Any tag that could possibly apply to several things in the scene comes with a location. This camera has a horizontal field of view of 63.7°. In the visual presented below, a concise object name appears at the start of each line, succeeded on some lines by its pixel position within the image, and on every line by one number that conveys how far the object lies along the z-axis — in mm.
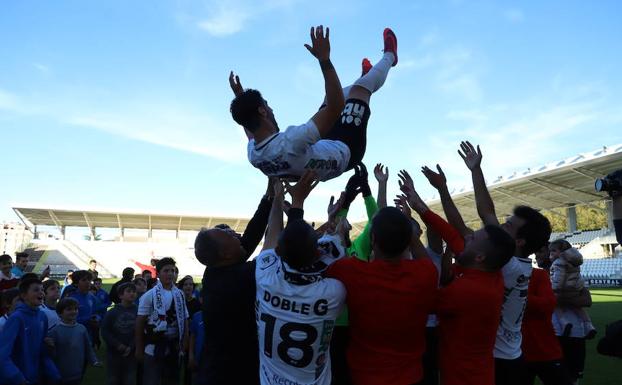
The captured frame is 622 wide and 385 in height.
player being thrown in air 3139
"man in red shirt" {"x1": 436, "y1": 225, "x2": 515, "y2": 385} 2938
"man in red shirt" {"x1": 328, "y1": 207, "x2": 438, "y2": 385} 2762
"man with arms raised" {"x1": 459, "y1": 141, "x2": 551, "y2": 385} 3584
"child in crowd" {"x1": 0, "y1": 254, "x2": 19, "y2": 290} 7875
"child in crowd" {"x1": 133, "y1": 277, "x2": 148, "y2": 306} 9259
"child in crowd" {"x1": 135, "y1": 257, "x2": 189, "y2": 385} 6148
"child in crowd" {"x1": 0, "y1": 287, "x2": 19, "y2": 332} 5780
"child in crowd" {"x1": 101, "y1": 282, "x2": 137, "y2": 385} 6723
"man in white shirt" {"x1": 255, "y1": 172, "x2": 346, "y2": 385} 2676
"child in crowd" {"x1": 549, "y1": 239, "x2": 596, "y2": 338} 6363
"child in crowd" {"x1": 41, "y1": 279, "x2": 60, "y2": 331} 7362
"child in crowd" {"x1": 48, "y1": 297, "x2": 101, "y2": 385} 5980
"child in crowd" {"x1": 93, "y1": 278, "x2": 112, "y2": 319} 10664
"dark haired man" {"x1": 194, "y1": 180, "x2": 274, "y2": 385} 3018
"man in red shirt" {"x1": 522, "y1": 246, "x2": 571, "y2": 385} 4402
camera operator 2895
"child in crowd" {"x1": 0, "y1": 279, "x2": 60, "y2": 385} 4754
